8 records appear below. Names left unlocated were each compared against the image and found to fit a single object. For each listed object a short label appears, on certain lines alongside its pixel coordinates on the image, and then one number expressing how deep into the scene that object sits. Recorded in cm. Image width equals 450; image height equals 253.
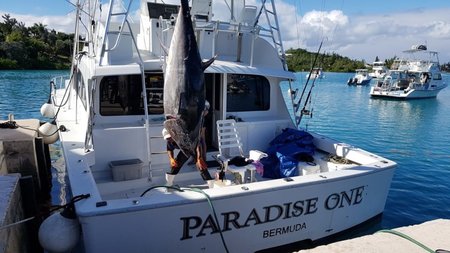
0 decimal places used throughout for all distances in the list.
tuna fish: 299
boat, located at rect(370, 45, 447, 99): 3400
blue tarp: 496
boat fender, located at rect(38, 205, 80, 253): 302
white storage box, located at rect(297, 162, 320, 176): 488
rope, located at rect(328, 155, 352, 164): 496
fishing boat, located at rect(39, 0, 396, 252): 309
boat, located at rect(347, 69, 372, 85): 5094
